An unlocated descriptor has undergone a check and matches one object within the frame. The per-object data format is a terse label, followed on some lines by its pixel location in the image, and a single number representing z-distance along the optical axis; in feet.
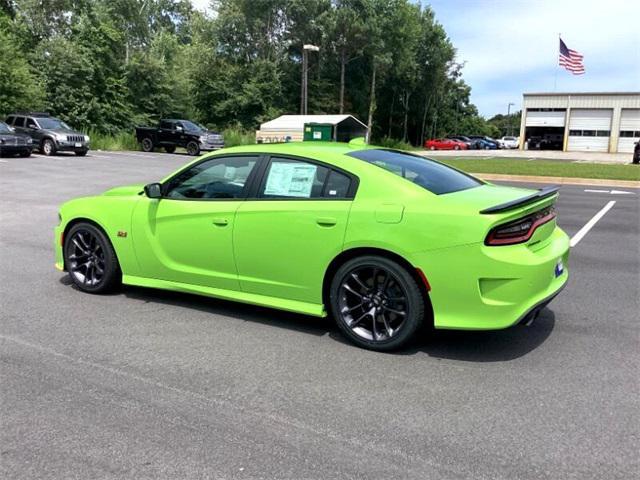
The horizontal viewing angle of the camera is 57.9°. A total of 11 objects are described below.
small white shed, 113.80
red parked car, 202.28
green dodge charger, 12.73
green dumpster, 101.81
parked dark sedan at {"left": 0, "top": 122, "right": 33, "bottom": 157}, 73.26
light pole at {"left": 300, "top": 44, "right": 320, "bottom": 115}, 139.57
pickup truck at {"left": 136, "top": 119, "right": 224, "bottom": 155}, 100.68
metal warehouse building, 187.83
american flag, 143.43
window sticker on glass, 14.88
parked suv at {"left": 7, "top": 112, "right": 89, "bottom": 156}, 82.17
